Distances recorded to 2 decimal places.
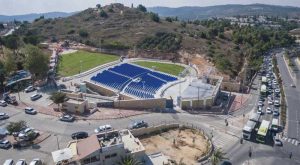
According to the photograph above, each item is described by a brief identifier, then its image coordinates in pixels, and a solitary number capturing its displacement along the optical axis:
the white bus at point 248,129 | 62.25
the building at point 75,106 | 68.75
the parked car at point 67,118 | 64.88
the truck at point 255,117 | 67.94
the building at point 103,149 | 45.91
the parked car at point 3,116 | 66.00
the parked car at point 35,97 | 75.59
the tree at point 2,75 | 82.22
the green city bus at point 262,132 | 61.35
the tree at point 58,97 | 67.56
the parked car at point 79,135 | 58.03
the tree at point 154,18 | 180.41
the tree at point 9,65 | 86.90
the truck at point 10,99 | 73.71
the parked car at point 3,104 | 72.25
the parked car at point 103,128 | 60.19
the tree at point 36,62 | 84.61
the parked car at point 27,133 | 56.09
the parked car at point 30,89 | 80.81
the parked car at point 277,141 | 60.79
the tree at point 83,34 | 150.12
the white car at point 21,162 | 49.17
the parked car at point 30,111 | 68.00
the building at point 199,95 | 74.81
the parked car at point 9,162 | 49.40
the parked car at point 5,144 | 54.57
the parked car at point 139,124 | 62.62
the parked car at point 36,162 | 49.03
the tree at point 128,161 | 45.79
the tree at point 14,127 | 57.41
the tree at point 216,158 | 49.19
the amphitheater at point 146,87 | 74.06
